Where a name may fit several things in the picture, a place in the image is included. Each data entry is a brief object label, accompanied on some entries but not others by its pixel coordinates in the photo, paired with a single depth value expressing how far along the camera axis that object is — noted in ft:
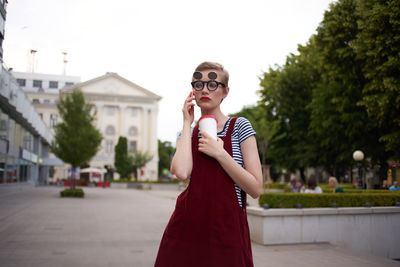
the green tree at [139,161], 183.93
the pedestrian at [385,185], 65.68
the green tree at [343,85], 65.36
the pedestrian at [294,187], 58.86
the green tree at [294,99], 92.22
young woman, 6.66
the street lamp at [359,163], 56.29
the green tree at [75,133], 81.46
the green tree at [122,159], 189.29
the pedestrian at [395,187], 56.28
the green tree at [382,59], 49.65
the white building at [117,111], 226.15
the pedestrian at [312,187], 38.47
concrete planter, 28.14
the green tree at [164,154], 312.91
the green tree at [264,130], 102.56
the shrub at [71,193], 83.55
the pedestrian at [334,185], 37.78
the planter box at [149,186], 158.20
